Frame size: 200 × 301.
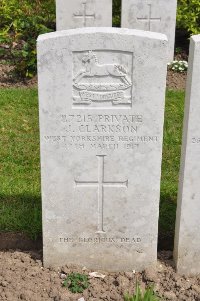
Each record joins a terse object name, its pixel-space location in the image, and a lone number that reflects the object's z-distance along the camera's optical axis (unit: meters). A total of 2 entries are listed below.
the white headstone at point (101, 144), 3.66
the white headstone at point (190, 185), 3.65
